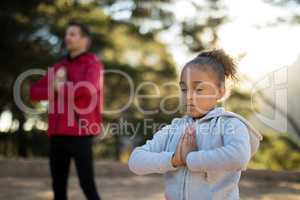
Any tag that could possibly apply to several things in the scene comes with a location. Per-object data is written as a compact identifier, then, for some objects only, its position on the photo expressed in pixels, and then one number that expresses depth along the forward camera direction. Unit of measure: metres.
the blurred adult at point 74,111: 3.87
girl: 1.94
